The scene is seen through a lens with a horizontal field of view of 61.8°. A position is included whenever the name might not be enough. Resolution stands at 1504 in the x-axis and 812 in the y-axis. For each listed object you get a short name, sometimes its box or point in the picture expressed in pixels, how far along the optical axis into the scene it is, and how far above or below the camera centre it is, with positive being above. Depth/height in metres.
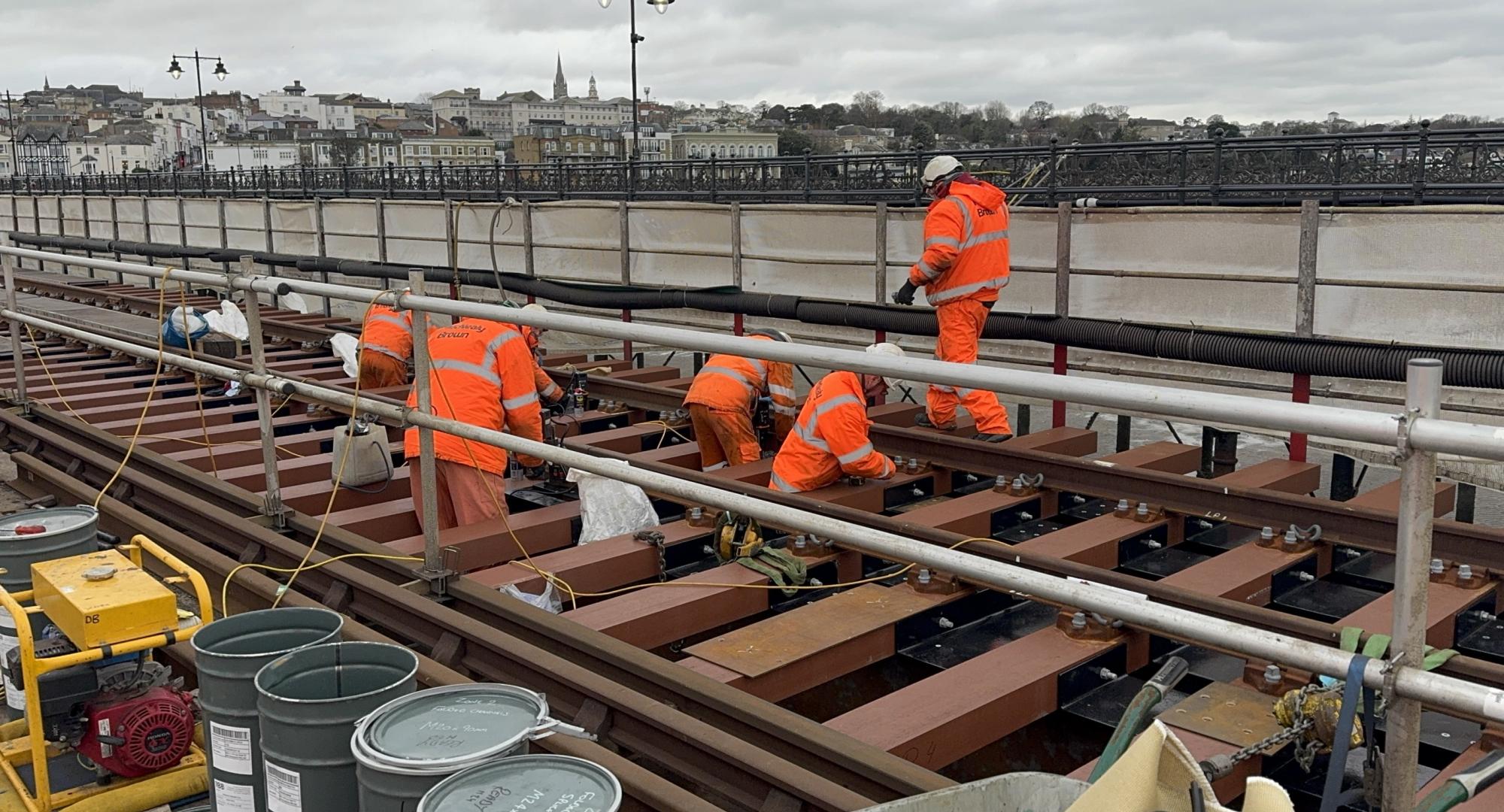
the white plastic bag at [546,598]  5.38 -1.67
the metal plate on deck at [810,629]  4.64 -1.64
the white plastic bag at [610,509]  6.53 -1.55
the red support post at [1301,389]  8.75 -1.28
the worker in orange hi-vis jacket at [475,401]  6.45 -0.98
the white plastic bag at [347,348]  11.10 -1.25
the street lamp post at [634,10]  29.55 +4.73
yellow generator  3.89 -1.54
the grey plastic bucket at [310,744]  3.07 -1.30
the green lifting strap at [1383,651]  2.44 -0.87
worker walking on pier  8.91 -0.37
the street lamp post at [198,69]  47.16 +5.37
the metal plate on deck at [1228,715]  3.98 -1.66
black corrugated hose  8.32 -1.03
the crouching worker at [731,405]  7.71 -1.21
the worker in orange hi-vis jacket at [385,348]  9.59 -1.05
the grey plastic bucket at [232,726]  3.40 -1.38
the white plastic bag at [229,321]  11.93 -1.05
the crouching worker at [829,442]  6.70 -1.27
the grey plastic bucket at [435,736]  2.79 -1.22
